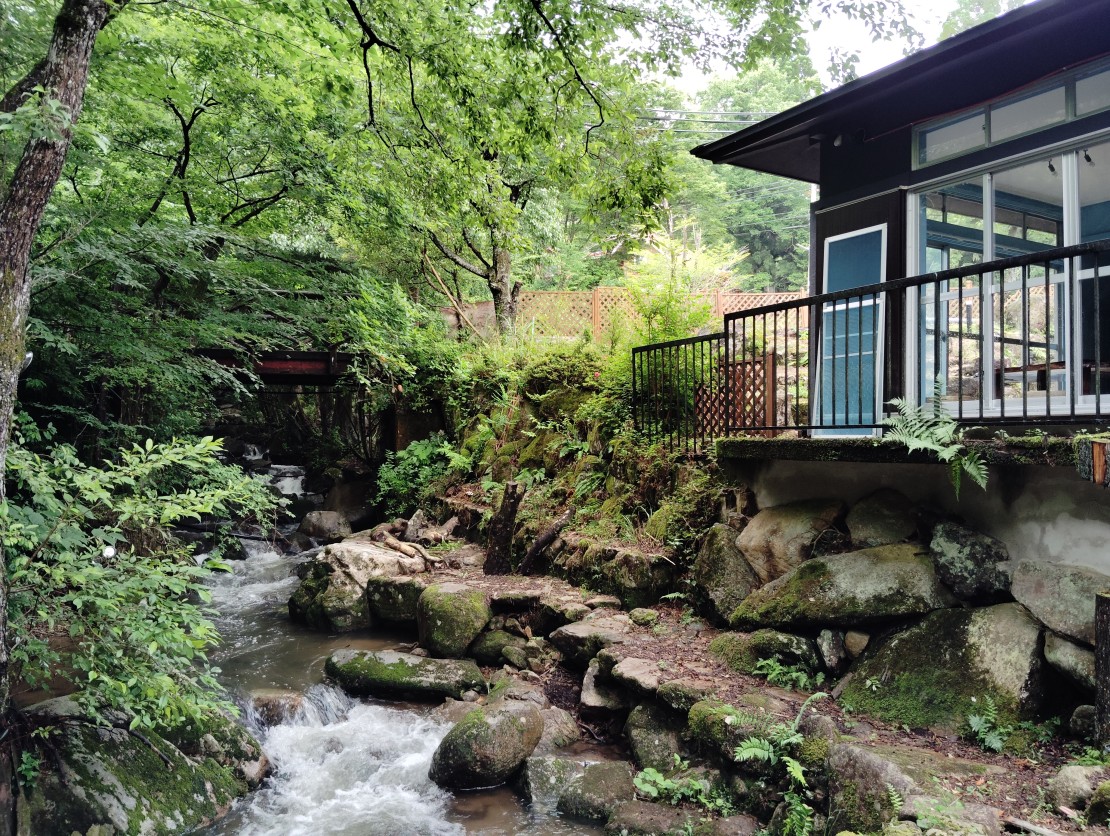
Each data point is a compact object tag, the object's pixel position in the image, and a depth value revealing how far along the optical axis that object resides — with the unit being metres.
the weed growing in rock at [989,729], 4.73
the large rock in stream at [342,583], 9.95
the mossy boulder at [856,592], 5.76
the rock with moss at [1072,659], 4.70
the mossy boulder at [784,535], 6.88
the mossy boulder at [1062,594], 4.81
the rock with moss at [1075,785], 3.83
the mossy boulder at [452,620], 8.39
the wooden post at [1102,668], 4.28
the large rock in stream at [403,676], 7.68
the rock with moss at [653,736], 5.76
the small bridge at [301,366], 13.98
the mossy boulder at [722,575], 7.21
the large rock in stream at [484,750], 6.03
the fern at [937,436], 5.15
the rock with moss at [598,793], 5.46
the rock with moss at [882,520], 6.28
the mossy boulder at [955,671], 5.00
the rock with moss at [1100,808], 3.58
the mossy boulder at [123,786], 4.91
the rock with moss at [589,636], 7.26
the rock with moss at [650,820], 4.95
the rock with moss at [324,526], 14.95
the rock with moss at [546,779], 5.78
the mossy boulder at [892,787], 3.80
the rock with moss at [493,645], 8.26
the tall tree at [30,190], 4.73
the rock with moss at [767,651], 6.13
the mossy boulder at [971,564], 5.49
